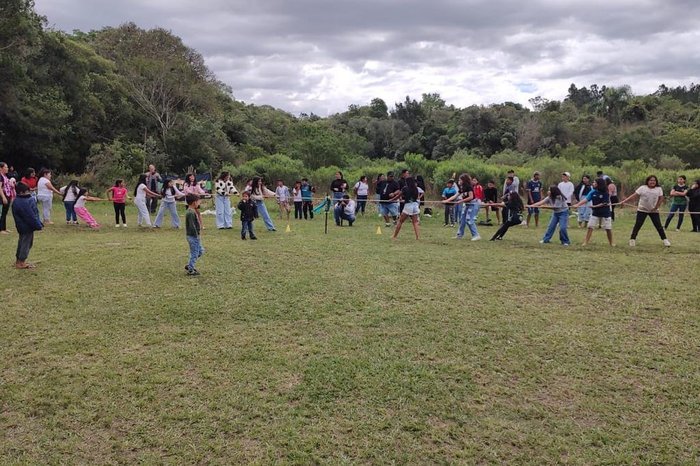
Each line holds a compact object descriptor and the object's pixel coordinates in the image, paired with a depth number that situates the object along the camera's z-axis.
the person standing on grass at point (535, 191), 16.31
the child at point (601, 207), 12.16
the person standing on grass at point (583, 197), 16.56
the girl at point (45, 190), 14.15
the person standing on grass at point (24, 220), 8.61
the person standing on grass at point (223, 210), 14.97
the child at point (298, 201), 19.00
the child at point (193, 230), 8.46
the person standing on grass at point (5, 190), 12.16
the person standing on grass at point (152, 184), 16.45
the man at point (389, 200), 16.25
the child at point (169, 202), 14.66
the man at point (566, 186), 14.62
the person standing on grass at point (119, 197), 14.77
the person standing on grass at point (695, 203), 15.51
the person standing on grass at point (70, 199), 15.33
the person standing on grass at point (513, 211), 12.70
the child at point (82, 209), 15.10
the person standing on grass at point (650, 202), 11.64
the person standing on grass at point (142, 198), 14.59
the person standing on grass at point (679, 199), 15.72
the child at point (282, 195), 18.64
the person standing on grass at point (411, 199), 12.73
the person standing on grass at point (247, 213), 12.88
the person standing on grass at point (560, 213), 12.38
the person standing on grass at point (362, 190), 18.95
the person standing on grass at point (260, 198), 14.24
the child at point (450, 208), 17.53
